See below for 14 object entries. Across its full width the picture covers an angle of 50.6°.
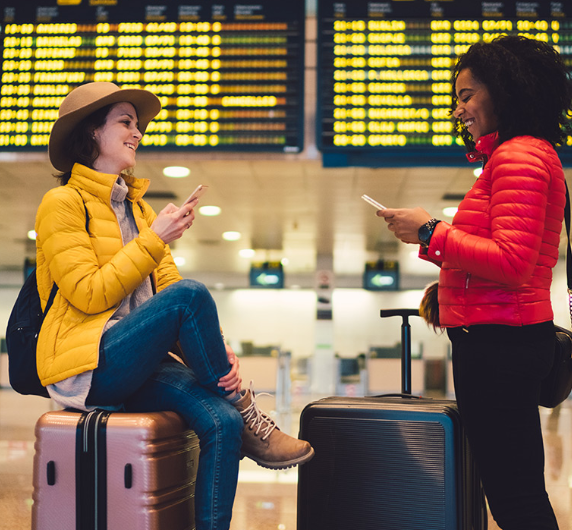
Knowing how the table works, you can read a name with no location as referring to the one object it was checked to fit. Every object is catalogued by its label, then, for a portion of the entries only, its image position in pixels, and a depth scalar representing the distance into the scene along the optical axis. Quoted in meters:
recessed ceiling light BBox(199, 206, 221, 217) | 6.41
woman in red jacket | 1.37
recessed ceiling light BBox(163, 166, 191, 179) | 4.64
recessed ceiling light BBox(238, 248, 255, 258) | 9.71
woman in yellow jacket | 1.54
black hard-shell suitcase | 1.64
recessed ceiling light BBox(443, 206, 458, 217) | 6.17
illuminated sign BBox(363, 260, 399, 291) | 10.75
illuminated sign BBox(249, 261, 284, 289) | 10.91
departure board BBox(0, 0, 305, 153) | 3.81
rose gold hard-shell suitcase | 1.50
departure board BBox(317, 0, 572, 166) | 3.70
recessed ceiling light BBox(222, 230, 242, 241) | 8.12
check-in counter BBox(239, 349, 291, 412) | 9.37
